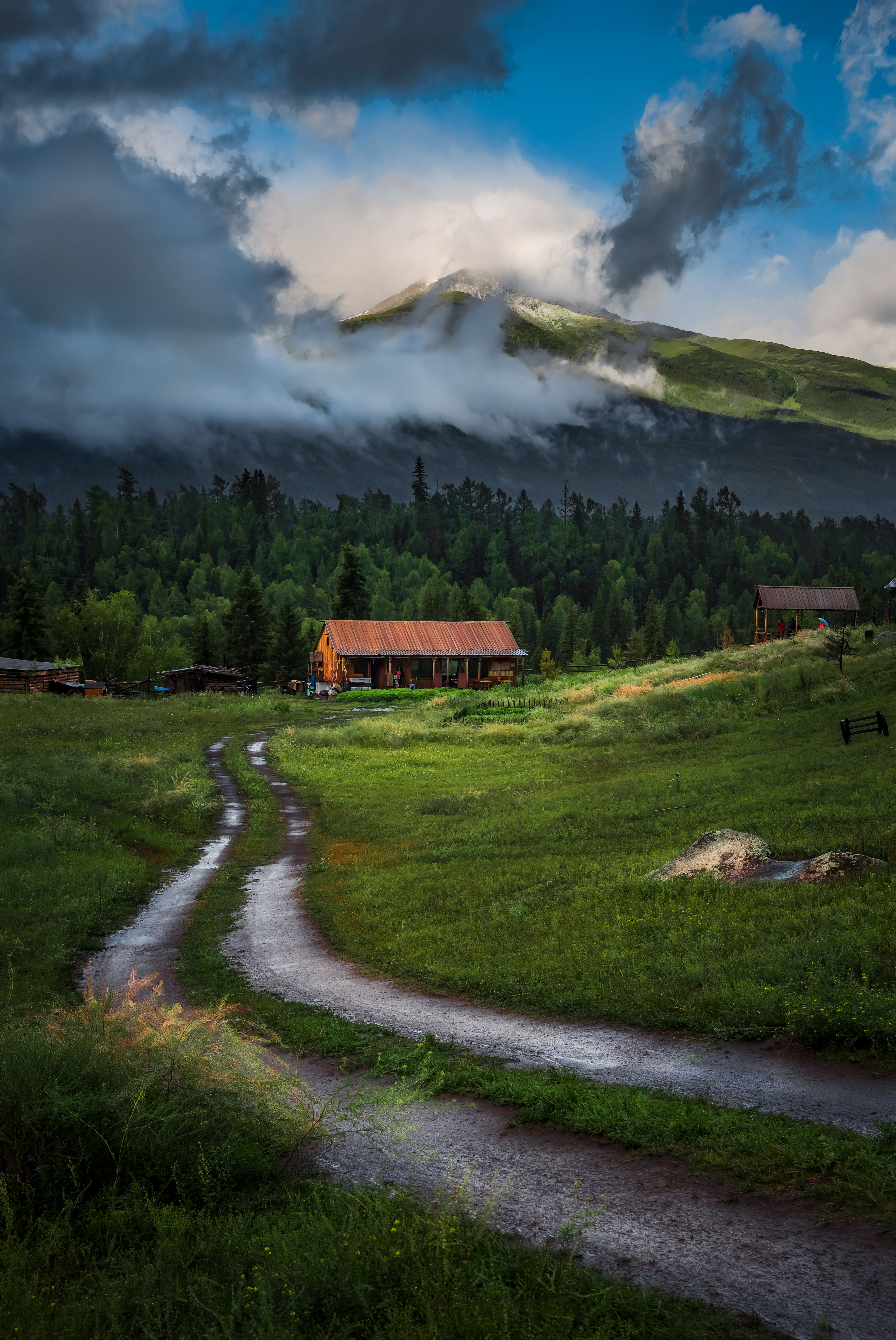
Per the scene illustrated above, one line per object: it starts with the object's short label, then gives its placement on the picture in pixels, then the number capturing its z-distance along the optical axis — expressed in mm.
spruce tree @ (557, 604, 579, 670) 134500
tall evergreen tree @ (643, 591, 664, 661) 132250
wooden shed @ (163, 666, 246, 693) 86000
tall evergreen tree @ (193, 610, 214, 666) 96375
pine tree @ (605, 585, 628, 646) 155875
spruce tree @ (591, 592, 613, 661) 155750
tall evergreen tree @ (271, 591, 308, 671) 93438
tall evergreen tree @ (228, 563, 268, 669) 95875
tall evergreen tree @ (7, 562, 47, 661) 91562
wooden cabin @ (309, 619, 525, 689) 78375
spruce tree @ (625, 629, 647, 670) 130375
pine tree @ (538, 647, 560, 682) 87438
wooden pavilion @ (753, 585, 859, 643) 74688
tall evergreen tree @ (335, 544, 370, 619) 97875
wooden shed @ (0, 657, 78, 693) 75688
